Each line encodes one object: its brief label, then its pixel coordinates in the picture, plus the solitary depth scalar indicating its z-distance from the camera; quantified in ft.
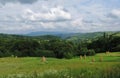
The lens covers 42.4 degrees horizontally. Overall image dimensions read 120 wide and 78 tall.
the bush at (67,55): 141.43
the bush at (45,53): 178.46
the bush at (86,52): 151.22
